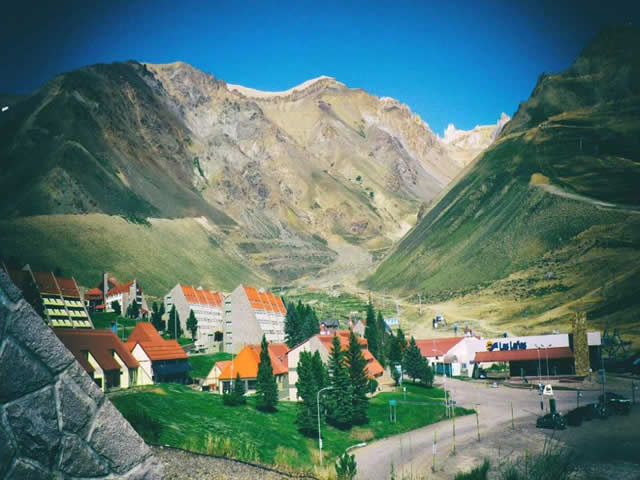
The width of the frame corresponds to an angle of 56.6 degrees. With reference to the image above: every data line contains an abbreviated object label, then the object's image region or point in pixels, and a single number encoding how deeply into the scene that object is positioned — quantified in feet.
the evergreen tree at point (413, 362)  297.94
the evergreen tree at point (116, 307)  382.63
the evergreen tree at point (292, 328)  314.96
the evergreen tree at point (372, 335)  328.29
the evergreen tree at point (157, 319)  332.00
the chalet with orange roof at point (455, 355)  381.81
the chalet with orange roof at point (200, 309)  340.18
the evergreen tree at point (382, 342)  329.31
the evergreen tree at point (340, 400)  200.46
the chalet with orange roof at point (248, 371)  228.63
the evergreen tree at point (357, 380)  208.83
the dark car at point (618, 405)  210.38
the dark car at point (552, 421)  196.54
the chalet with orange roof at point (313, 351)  244.01
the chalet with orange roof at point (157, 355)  220.02
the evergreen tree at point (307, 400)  185.37
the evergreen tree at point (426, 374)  296.71
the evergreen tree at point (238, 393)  189.37
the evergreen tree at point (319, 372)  210.94
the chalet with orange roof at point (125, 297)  389.99
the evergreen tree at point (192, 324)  330.75
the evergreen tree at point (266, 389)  193.26
